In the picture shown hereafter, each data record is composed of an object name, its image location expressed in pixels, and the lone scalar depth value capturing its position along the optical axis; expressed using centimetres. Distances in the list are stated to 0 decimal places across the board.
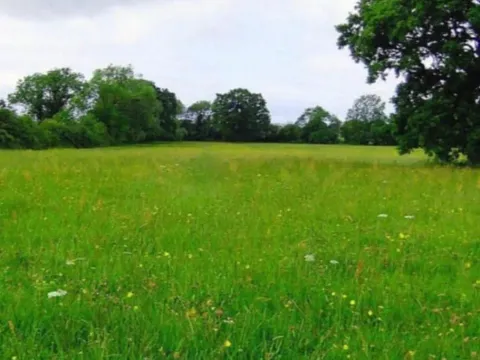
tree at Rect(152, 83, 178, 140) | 9363
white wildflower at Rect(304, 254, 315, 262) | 505
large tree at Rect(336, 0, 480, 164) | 1945
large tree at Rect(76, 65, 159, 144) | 8000
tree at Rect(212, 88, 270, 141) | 10331
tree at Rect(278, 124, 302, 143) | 10175
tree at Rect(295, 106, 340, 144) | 10212
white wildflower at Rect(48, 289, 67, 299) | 374
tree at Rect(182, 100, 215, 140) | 10700
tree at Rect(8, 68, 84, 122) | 8506
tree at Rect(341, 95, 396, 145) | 9825
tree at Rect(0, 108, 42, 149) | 5591
